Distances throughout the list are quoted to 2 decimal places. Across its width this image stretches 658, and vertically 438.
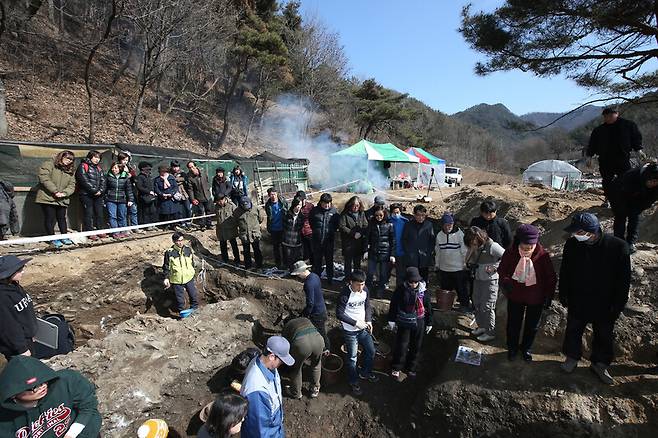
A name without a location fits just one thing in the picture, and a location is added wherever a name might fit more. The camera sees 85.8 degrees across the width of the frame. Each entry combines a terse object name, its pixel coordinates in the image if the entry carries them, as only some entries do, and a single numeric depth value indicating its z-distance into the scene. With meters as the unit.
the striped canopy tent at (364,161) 19.47
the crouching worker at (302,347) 4.47
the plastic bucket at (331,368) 5.31
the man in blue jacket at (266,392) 2.92
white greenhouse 29.33
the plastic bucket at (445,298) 5.75
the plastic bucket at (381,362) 5.32
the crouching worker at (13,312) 3.38
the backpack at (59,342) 4.78
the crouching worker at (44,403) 2.18
